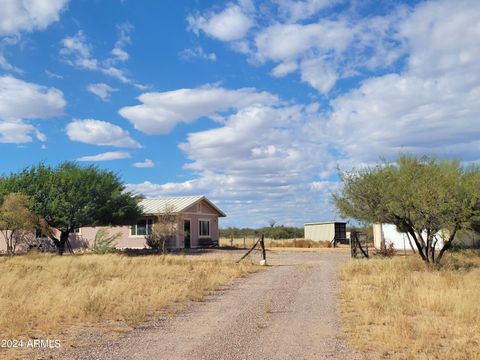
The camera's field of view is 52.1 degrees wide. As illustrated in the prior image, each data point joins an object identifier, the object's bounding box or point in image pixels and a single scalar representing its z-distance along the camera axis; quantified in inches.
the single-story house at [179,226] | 1513.3
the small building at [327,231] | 1913.6
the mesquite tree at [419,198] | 735.7
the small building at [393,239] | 1279.9
